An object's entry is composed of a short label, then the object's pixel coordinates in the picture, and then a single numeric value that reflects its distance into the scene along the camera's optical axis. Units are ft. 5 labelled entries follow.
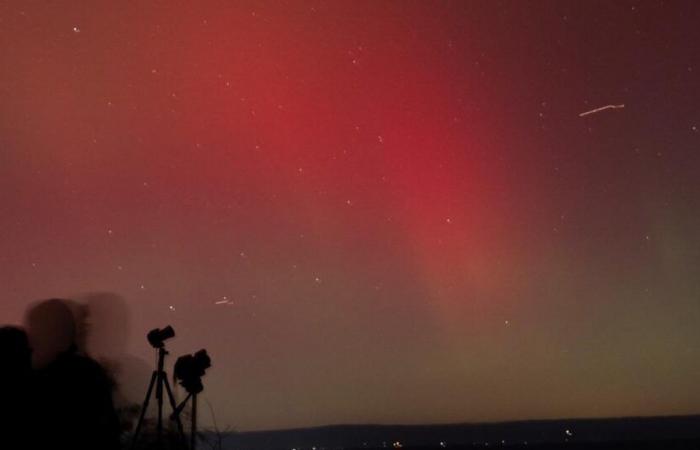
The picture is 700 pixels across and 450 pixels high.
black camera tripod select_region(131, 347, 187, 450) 14.57
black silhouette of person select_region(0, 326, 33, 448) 8.20
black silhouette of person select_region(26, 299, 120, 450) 8.61
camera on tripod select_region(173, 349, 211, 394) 15.56
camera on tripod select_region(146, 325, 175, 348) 14.39
